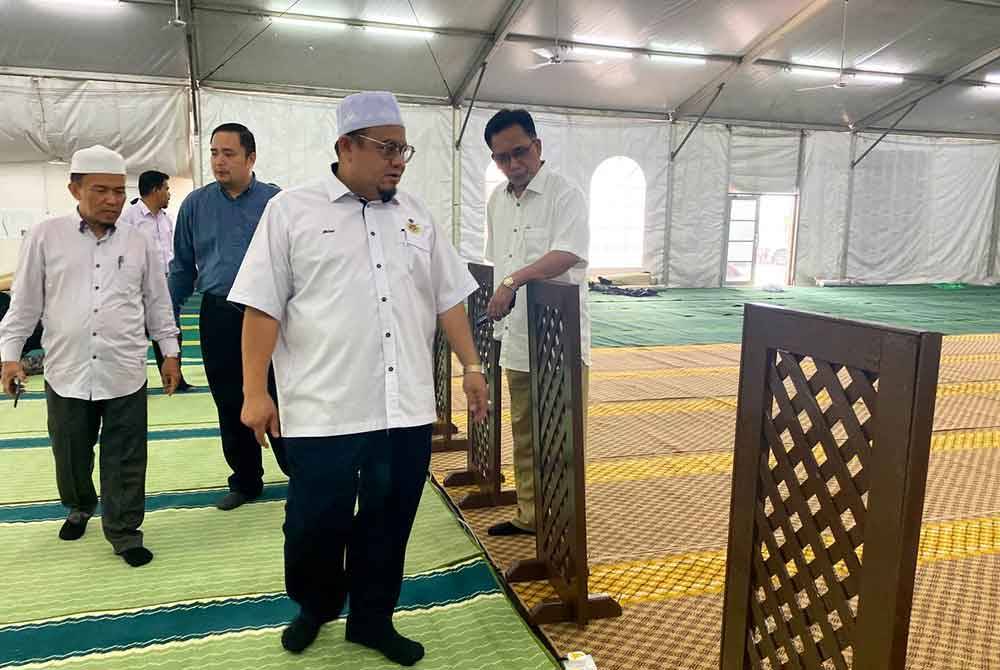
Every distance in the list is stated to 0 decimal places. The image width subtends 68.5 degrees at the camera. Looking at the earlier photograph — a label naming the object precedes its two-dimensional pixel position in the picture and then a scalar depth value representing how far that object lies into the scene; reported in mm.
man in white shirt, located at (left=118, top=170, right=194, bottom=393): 5156
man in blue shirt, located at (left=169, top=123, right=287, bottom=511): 2807
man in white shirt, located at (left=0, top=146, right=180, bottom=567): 2412
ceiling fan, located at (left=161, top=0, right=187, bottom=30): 8008
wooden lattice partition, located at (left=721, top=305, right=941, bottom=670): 1131
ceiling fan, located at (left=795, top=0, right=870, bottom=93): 10508
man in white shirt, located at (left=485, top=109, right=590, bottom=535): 2432
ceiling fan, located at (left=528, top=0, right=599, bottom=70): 9453
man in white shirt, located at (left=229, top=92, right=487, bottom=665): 1684
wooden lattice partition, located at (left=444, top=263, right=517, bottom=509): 3047
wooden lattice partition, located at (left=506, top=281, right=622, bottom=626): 2068
